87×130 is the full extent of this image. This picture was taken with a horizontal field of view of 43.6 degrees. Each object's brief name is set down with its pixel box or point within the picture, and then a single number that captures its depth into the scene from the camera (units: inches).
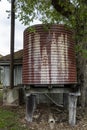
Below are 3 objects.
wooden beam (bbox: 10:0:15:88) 224.2
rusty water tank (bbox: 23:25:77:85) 166.2
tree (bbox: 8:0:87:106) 169.6
